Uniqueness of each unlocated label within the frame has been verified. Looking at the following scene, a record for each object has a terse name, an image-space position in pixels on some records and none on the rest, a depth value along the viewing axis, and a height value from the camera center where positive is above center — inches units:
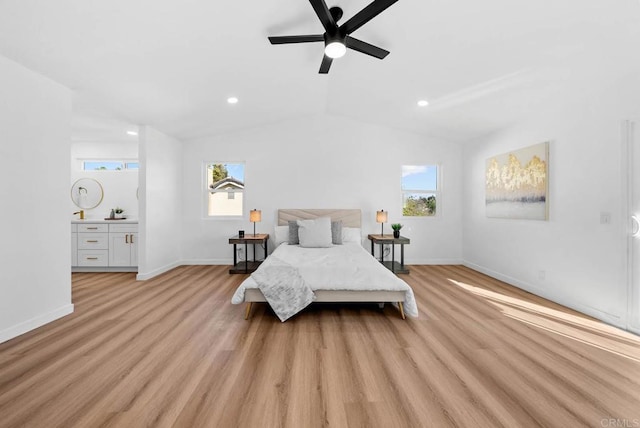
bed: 107.8 -28.7
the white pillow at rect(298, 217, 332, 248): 173.0 -12.7
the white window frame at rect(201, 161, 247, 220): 211.8 +16.5
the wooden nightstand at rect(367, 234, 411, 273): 184.7 -23.5
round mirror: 210.1 +15.0
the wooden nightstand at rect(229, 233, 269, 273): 182.5 -26.7
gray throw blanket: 105.8 -31.2
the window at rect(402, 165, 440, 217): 214.4 +18.6
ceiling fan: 75.1 +57.1
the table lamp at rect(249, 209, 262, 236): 193.0 -2.0
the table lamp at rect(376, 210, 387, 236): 194.7 -2.4
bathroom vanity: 182.4 -21.1
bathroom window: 216.1 +38.1
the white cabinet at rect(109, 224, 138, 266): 183.5 -21.1
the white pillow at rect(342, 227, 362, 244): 193.2 -15.3
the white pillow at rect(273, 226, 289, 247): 194.2 -15.5
